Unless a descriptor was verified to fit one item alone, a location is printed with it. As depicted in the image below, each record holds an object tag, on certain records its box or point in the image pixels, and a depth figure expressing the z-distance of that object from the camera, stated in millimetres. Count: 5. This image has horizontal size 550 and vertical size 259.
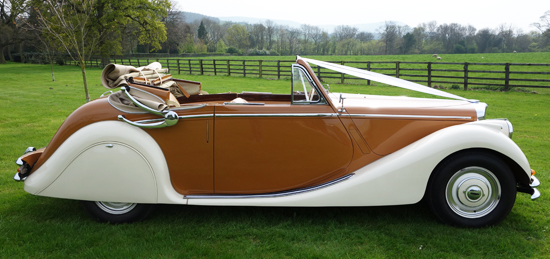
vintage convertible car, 3223
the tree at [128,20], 30172
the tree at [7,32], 38597
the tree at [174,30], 57472
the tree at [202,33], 86875
